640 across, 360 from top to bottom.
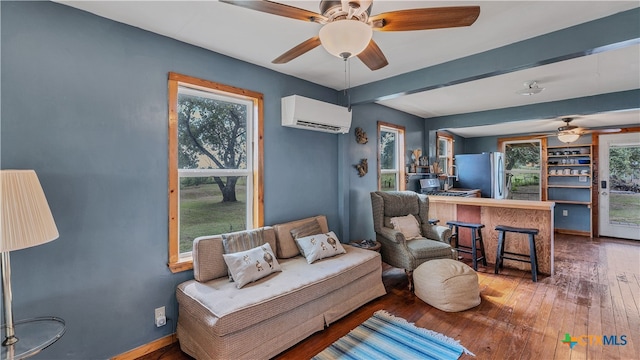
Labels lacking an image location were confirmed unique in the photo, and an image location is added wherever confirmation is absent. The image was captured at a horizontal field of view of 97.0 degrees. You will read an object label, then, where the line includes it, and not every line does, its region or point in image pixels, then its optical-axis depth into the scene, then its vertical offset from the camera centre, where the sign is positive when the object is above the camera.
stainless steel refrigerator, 5.98 +0.09
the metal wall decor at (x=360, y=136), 4.17 +0.62
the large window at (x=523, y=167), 6.94 +0.24
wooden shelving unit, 6.25 -0.20
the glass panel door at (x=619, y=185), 5.75 -0.19
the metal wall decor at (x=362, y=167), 4.18 +0.16
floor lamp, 1.33 -0.24
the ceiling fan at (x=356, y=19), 1.42 +0.86
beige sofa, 1.91 -0.94
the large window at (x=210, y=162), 2.42 +0.17
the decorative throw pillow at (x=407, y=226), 3.70 -0.64
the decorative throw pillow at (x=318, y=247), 2.87 -0.72
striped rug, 2.14 -1.33
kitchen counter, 3.76 -0.61
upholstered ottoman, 2.81 -1.11
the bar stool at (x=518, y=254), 3.55 -0.98
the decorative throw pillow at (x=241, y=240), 2.52 -0.57
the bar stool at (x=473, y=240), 3.89 -0.93
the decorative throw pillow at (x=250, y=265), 2.30 -0.73
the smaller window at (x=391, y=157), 4.85 +0.36
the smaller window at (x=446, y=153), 6.60 +0.59
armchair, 3.31 -0.74
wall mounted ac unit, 3.08 +0.73
